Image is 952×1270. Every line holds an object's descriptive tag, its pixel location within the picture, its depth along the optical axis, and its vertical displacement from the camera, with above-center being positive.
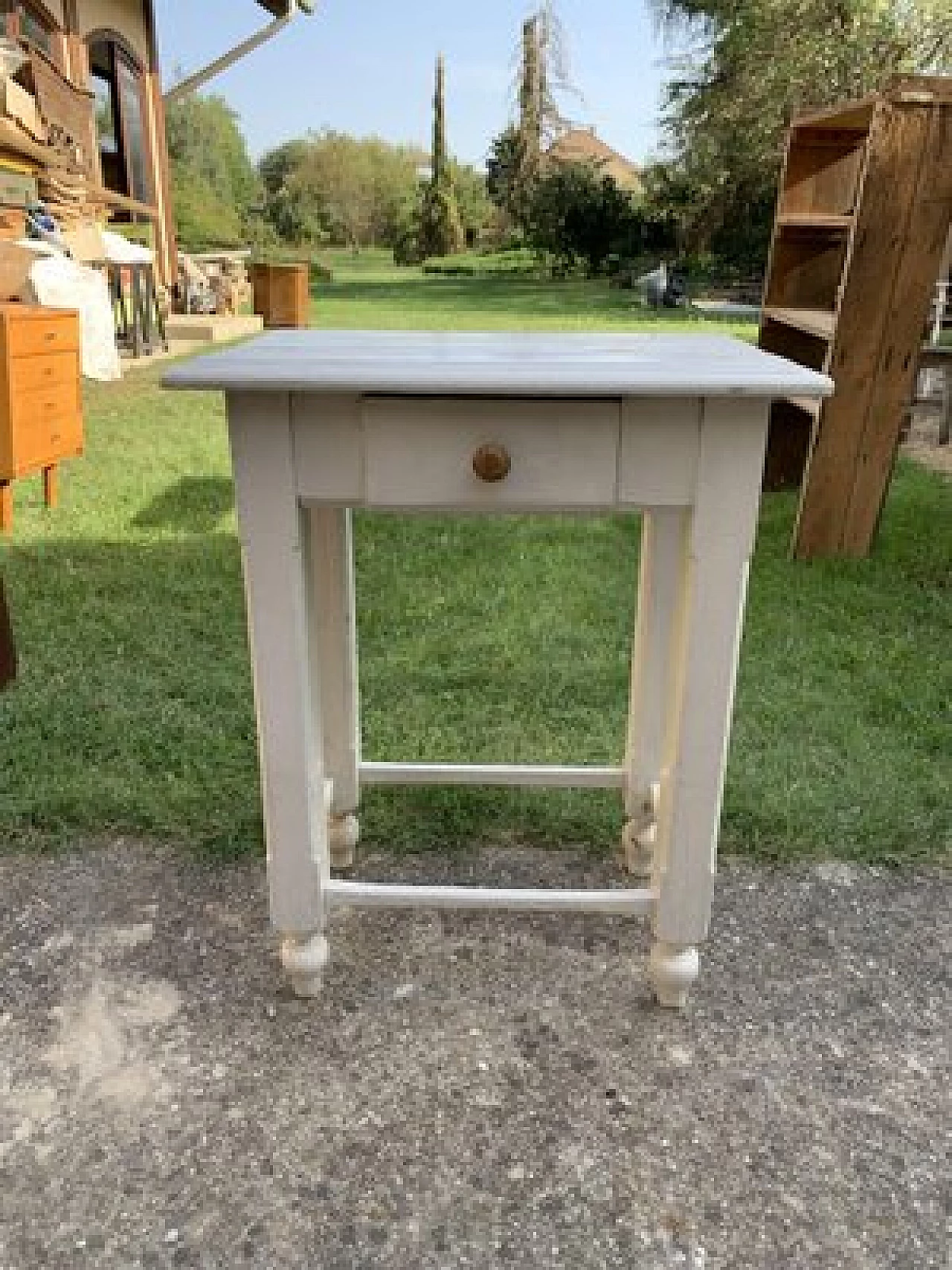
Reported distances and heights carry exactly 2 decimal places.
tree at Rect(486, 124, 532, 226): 29.23 +2.07
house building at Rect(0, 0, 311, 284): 8.70 +1.39
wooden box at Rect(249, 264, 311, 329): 9.95 -0.57
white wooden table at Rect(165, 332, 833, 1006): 1.13 -0.27
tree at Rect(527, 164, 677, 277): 22.92 +0.42
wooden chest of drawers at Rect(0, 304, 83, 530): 3.54 -0.58
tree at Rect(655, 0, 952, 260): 14.70 +2.58
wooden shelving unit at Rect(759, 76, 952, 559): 3.07 -0.15
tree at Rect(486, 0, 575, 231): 29.92 +3.71
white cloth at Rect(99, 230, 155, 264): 7.88 -0.13
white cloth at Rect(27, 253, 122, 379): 5.40 -0.37
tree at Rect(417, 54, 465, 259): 35.69 +0.61
